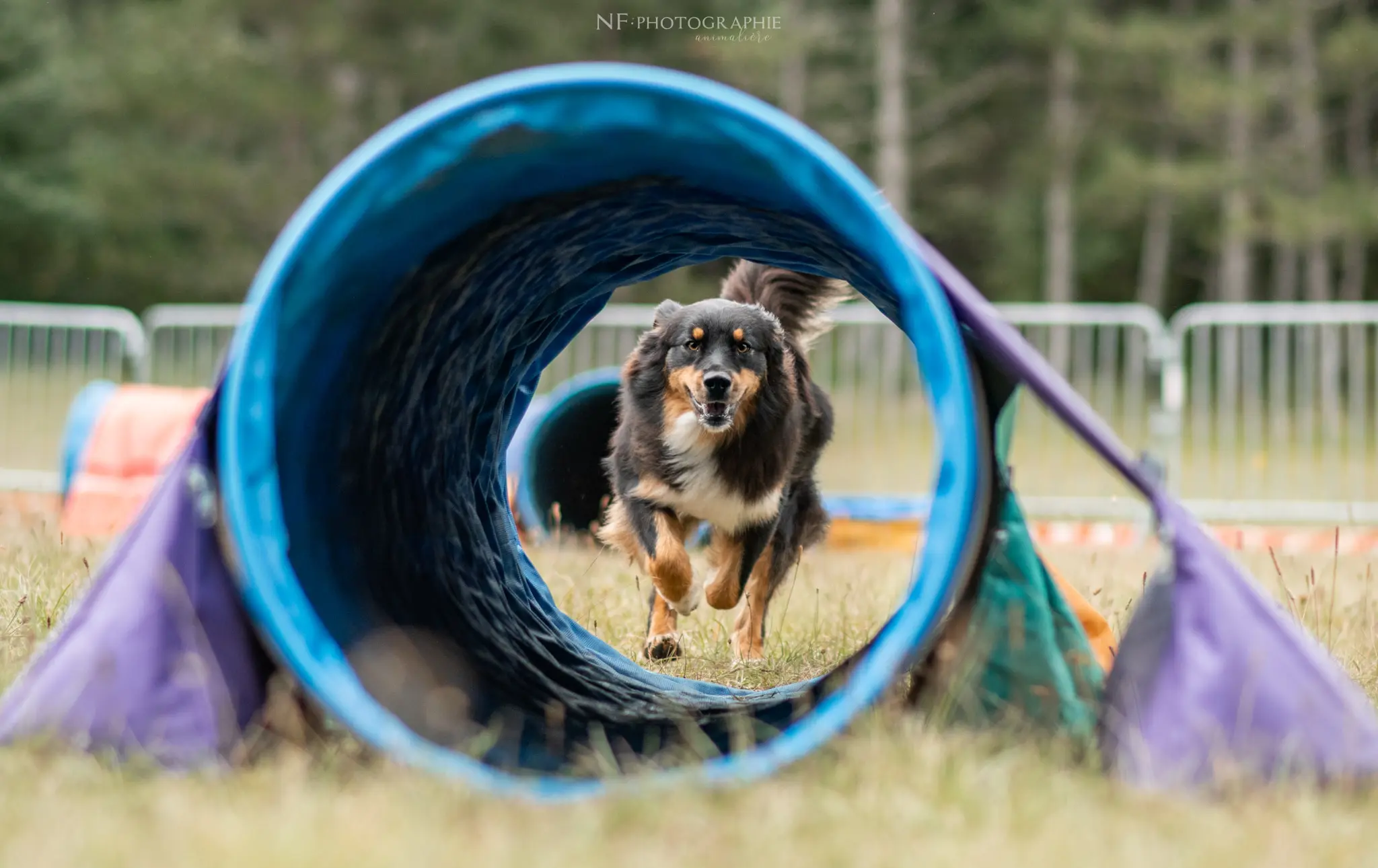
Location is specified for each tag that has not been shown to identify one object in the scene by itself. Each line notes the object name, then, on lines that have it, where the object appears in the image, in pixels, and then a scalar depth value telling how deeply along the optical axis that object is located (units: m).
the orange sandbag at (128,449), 8.12
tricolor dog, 4.88
